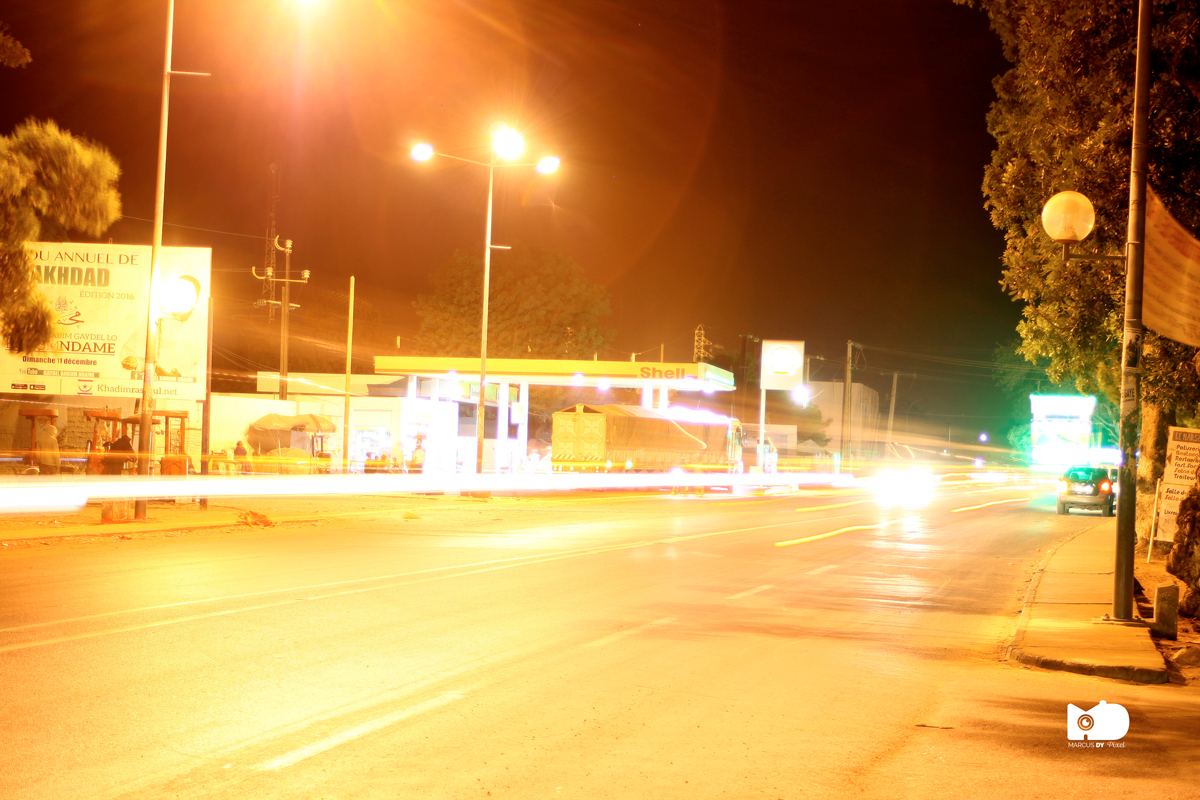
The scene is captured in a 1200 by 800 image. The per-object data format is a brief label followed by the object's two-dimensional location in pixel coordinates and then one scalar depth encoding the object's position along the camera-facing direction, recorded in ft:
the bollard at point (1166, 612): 37.93
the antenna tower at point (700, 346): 324.15
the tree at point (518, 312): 220.84
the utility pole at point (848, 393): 233.35
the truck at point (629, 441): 148.87
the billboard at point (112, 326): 84.94
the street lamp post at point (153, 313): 72.28
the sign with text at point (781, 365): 202.49
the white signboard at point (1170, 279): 43.04
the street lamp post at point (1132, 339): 37.65
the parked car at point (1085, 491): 117.08
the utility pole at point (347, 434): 142.39
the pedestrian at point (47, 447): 99.19
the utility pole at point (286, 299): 160.86
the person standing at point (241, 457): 126.62
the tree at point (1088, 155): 50.03
